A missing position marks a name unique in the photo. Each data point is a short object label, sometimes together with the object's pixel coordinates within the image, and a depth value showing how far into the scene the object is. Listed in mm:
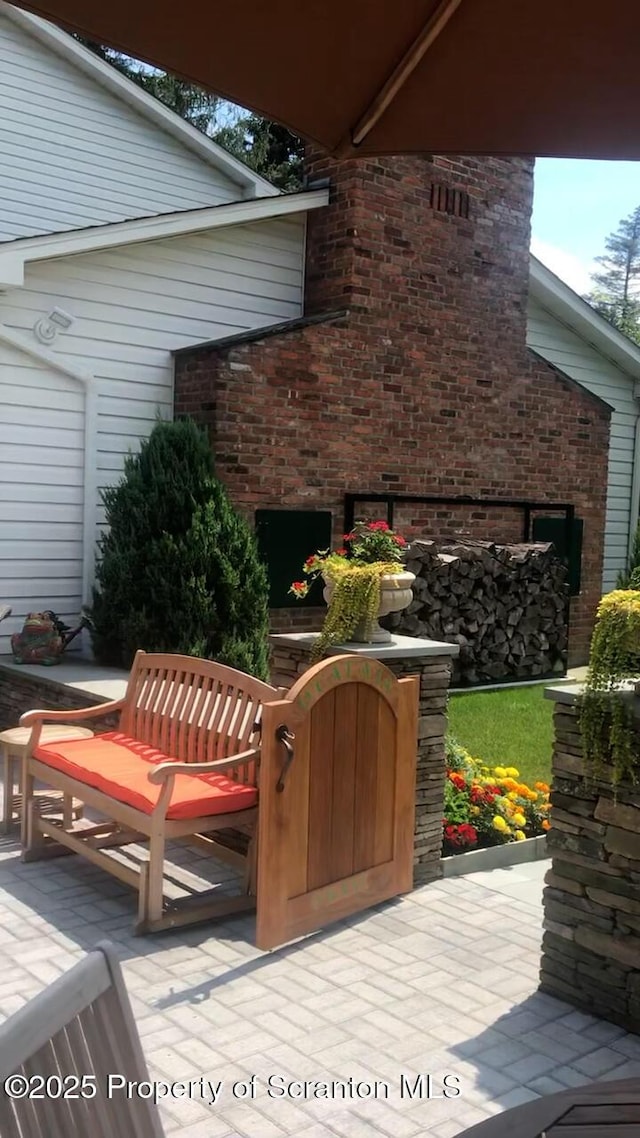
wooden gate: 4184
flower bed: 5434
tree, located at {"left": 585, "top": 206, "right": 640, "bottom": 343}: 50781
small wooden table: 5516
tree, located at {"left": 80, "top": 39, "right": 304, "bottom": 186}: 21359
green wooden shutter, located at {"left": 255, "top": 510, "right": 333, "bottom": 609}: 8922
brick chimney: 9688
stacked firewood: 9586
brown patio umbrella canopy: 2619
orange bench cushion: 4457
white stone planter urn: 5078
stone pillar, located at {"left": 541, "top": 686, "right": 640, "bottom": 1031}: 3691
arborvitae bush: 7598
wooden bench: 4387
